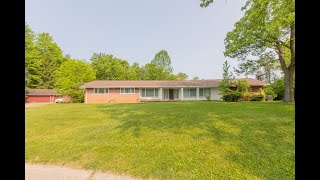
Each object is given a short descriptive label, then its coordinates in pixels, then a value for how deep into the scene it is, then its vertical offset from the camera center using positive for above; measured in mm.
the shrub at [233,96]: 16724 -631
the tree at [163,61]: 36482 +8734
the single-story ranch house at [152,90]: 19472 +225
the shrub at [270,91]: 18806 -6
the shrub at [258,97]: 17293 -804
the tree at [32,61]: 25968 +6871
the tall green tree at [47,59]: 33547 +8947
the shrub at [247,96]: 16900 -655
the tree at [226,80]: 17271 +1555
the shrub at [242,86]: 17125 +681
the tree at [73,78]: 21254 +2358
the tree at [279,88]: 18621 +431
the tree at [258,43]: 11679 +5037
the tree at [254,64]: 14931 +3269
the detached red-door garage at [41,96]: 27299 -829
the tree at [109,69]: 33105 +5878
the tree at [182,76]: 42972 +5255
